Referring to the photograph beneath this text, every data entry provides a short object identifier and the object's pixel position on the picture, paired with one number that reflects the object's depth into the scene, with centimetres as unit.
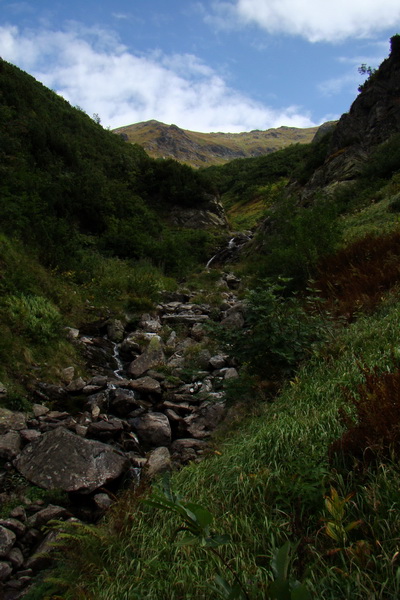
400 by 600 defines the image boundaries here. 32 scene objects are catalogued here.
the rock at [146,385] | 673
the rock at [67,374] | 675
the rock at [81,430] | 508
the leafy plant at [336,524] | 159
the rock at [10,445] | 441
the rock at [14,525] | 348
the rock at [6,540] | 324
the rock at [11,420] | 484
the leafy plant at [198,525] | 104
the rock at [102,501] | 387
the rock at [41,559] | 315
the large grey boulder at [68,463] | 405
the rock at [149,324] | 1031
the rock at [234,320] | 942
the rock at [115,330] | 938
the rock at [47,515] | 359
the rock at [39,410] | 539
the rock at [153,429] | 532
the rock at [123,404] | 605
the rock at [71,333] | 819
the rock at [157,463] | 420
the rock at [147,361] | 777
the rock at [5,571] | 307
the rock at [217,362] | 760
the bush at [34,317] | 711
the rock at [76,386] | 647
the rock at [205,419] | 543
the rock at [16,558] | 318
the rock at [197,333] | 970
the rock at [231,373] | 669
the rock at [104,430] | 514
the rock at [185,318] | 1104
